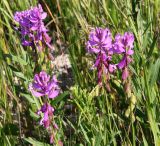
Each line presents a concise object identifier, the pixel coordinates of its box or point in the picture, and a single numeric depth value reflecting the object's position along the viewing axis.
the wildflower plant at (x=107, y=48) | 0.72
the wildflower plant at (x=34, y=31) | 0.75
